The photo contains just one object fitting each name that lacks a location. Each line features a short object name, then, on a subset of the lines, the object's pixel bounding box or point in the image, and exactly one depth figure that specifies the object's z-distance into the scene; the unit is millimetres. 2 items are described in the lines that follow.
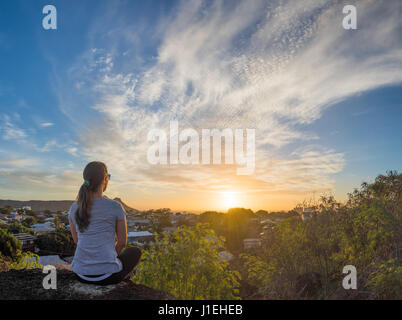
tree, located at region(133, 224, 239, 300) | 3982
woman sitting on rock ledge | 2990
